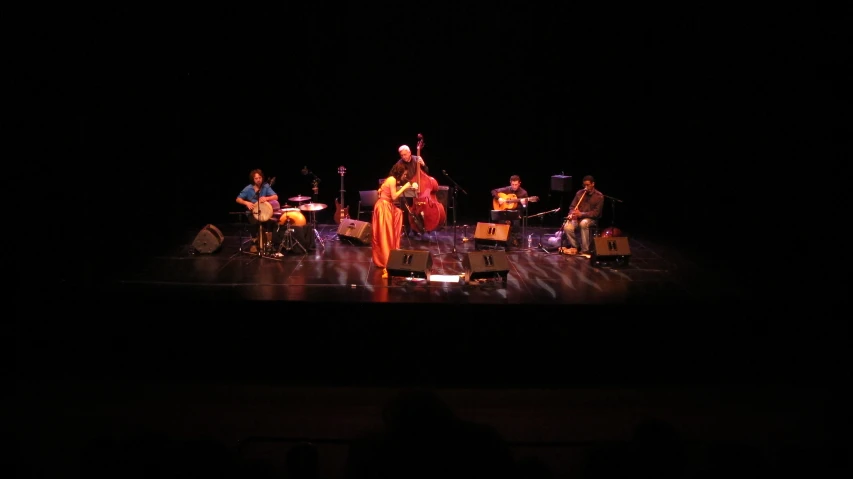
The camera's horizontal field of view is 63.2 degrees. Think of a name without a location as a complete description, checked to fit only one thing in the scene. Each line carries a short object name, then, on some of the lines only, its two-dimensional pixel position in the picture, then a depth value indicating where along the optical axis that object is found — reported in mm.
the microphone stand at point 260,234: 8667
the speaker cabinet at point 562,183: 9055
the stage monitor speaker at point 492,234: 9000
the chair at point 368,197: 9844
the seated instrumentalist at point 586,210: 8961
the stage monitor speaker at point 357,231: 9406
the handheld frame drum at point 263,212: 8445
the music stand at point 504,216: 9414
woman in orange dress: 7699
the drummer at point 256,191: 8641
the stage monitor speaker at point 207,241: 8805
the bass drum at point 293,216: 8805
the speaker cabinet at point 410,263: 7266
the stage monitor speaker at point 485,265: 7273
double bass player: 9000
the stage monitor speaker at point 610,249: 8250
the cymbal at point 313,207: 8797
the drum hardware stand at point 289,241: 8805
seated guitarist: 9469
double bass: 9445
